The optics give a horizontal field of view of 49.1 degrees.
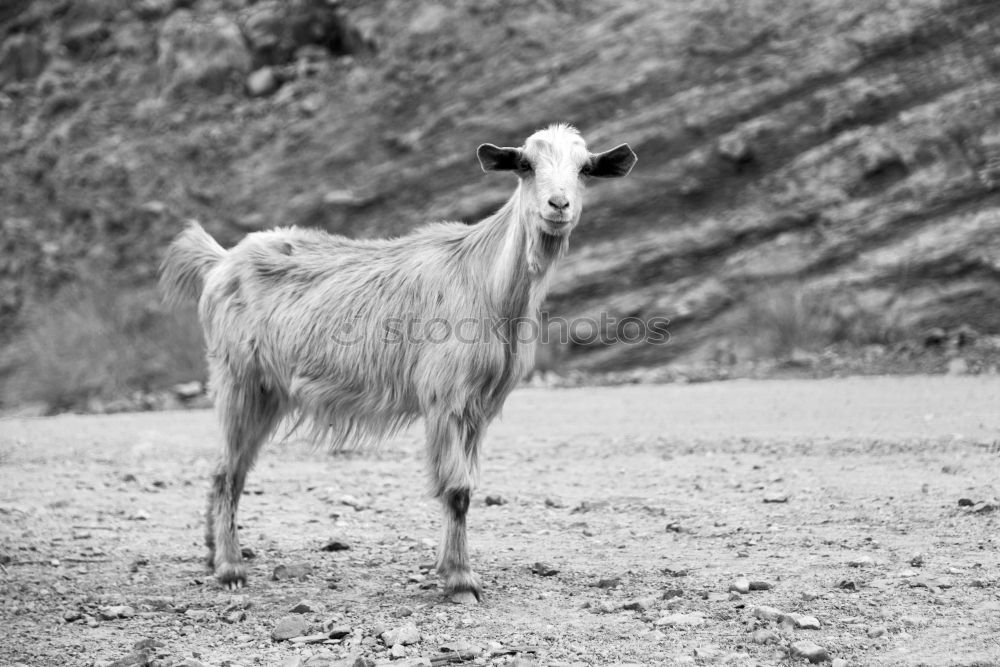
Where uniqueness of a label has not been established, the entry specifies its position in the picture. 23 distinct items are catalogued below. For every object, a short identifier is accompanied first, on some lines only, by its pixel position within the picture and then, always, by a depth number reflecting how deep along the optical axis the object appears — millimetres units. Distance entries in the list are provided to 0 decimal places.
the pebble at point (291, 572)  5855
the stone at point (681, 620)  4785
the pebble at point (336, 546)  6301
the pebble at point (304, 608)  5246
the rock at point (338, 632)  4910
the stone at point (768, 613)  4746
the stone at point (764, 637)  4531
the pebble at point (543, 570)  5691
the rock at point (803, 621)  4652
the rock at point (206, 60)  18594
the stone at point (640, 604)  5027
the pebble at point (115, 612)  5230
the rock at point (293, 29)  18547
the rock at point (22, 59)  20562
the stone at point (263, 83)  18219
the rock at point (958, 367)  11062
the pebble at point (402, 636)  4785
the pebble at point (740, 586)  5152
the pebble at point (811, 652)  4320
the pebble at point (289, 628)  4941
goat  5477
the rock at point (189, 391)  13508
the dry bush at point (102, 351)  14305
